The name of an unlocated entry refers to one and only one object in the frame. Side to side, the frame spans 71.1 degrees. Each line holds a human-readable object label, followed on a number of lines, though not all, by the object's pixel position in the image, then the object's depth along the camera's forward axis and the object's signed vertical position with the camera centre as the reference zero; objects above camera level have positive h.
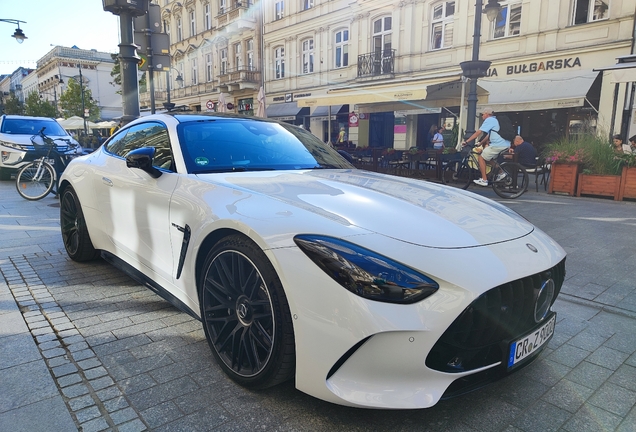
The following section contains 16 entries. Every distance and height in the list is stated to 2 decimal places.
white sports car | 1.73 -0.58
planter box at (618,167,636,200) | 8.34 -0.77
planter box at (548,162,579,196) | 9.22 -0.76
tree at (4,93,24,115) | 62.69 +4.03
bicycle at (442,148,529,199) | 9.18 -0.74
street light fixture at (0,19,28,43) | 23.80 +5.35
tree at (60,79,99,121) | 47.73 +3.61
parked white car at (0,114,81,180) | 11.07 +0.01
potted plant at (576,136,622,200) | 8.66 -0.58
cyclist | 9.63 -0.08
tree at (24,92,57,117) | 56.53 +3.58
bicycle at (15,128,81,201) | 8.32 -0.71
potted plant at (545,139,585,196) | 9.22 -0.49
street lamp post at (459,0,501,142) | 11.01 +1.80
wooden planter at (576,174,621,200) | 8.59 -0.85
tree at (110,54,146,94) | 37.41 +5.53
